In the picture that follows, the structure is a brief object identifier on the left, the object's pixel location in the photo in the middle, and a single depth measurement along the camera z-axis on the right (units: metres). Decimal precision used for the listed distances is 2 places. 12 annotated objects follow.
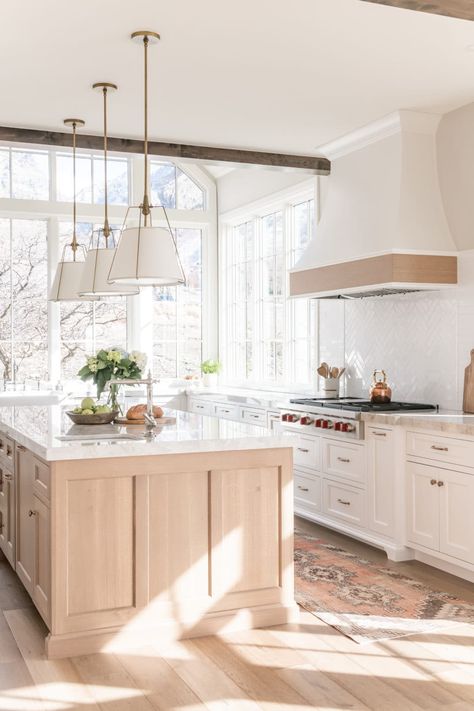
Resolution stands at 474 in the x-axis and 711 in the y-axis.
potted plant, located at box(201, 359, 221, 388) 8.53
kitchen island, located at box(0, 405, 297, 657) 3.42
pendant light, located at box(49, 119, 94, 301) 4.84
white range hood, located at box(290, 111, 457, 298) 5.14
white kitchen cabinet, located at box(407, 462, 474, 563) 4.36
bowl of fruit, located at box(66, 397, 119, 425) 4.34
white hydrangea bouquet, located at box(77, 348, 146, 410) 4.64
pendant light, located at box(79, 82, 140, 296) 4.45
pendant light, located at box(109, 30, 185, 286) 3.59
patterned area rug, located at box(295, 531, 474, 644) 3.76
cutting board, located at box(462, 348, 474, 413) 4.92
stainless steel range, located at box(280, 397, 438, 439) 5.22
